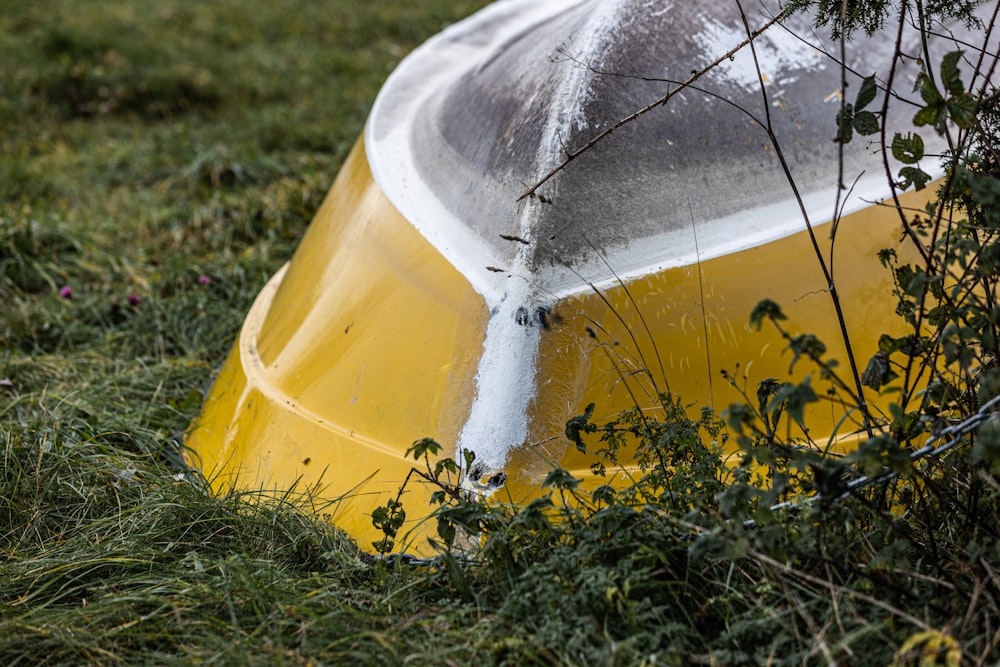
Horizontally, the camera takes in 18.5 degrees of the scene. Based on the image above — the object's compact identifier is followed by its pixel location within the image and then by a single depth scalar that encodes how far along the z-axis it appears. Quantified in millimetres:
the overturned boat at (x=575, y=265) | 5193
